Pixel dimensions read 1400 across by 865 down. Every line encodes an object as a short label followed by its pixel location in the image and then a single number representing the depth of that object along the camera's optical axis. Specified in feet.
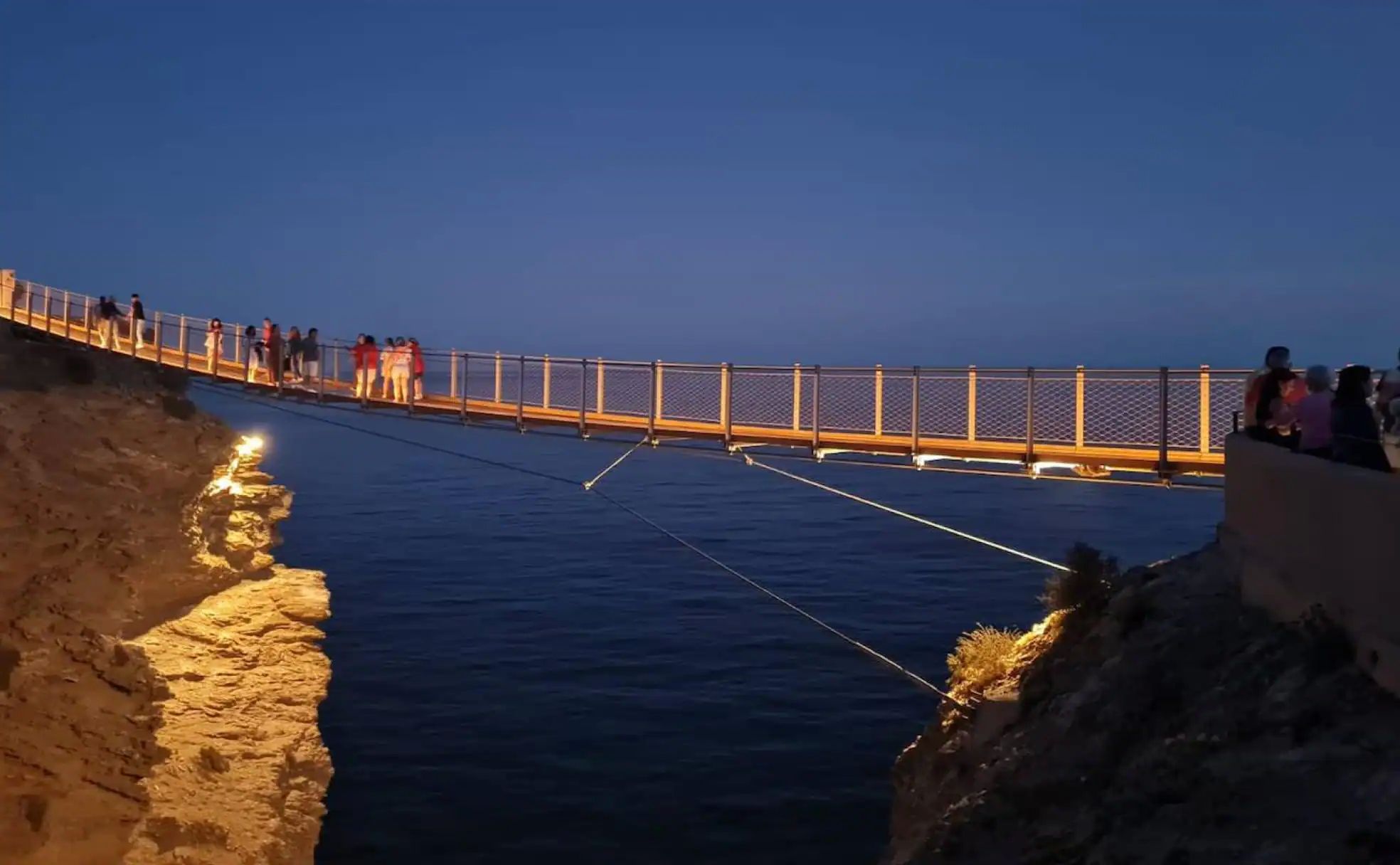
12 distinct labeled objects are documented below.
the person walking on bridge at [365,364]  81.56
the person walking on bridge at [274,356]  89.86
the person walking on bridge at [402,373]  80.53
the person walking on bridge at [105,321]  106.42
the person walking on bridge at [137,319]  103.19
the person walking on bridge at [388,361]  81.87
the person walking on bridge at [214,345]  95.55
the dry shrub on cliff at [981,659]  54.44
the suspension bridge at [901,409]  47.55
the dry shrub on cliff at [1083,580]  47.26
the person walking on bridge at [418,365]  76.74
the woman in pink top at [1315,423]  29.81
